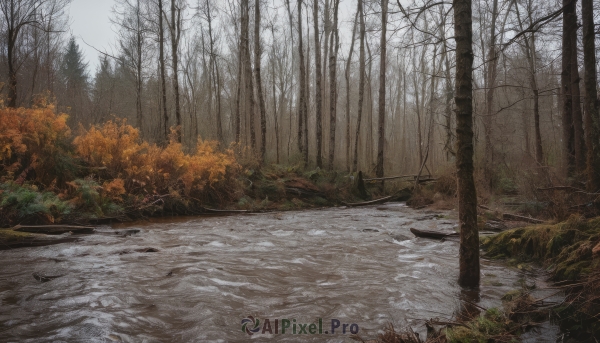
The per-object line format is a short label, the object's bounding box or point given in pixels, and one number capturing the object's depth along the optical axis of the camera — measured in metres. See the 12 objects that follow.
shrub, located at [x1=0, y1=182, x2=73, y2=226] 7.38
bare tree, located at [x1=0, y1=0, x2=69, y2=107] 12.61
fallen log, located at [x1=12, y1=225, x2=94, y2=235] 7.10
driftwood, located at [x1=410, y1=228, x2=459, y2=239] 7.64
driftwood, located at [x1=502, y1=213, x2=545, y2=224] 7.69
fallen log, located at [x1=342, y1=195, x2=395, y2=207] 16.89
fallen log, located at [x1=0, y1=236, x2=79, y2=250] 6.19
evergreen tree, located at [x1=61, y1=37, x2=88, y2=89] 34.46
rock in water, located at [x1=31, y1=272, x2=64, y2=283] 4.43
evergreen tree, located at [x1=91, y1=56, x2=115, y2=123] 26.39
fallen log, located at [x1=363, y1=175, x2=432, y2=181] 18.50
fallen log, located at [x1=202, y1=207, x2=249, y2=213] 13.20
